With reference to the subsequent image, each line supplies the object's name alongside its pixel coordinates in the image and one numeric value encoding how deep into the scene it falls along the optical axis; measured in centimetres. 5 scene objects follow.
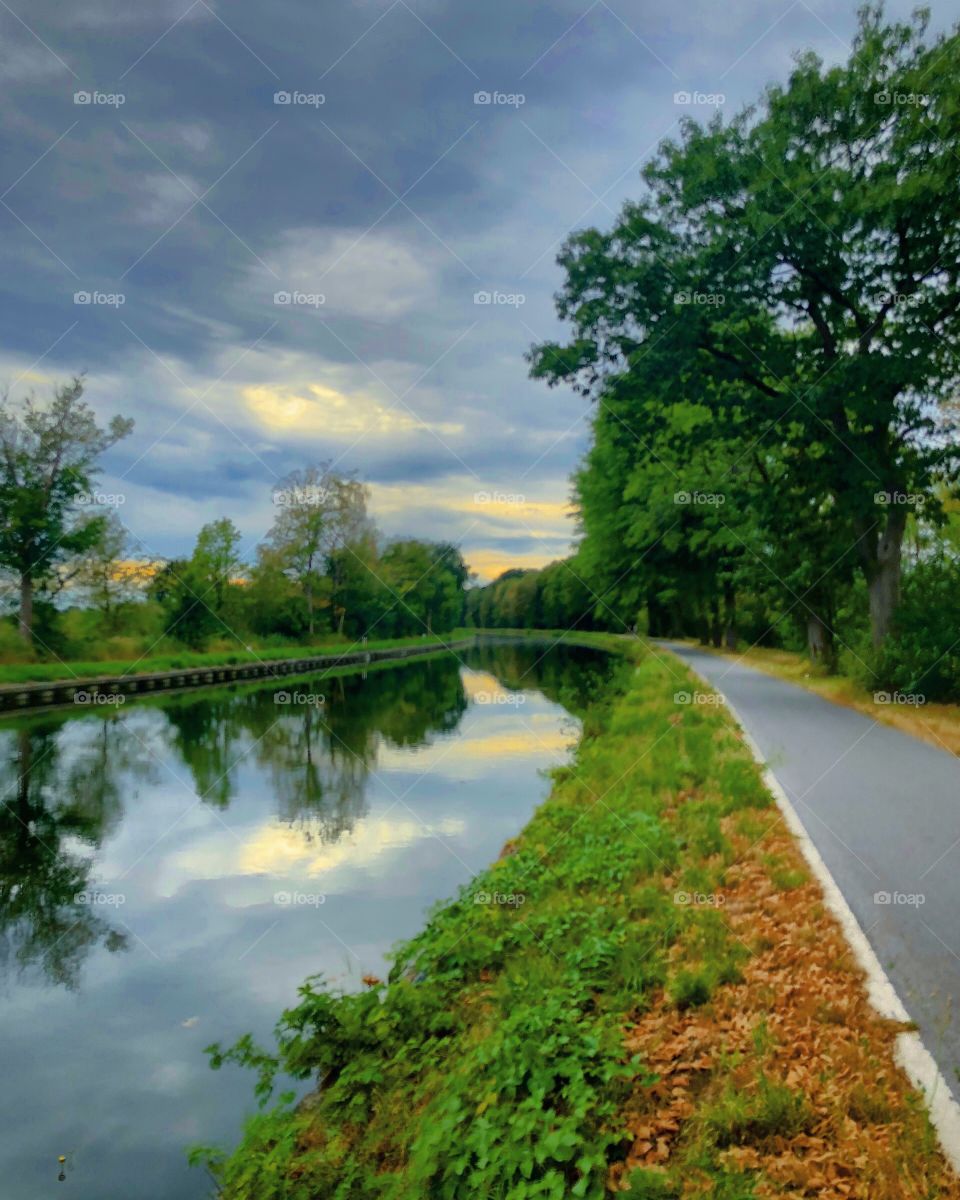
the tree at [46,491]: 3400
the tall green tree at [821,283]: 1712
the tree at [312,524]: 5000
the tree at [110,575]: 3588
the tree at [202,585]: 4209
